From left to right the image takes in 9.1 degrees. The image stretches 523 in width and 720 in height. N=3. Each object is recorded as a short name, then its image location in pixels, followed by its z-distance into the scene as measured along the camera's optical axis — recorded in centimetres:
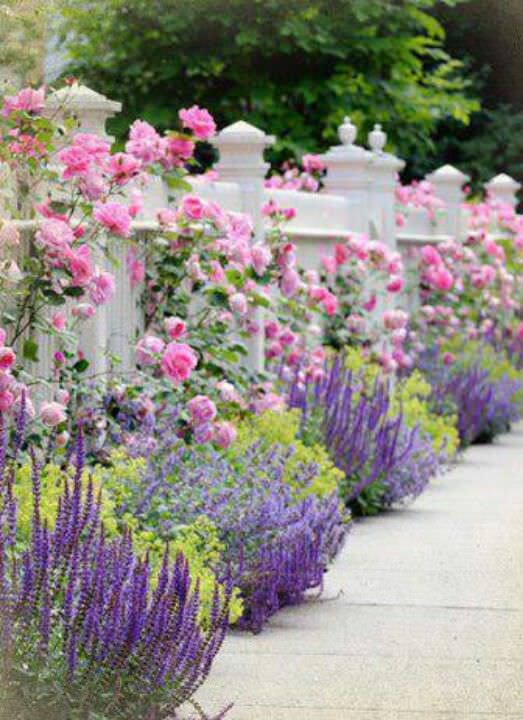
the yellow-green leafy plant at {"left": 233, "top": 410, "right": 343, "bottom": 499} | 1420
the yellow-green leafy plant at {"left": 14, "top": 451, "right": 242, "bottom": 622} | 1008
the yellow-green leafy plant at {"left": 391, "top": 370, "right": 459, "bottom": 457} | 2058
